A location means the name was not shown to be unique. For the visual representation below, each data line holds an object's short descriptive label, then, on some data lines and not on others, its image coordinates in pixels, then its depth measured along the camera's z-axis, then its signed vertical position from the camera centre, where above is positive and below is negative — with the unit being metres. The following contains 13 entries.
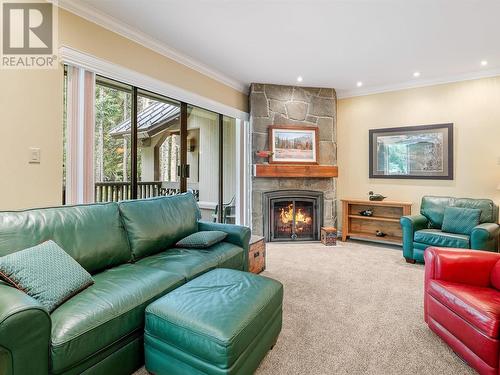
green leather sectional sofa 1.16 -0.61
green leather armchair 3.25 -0.56
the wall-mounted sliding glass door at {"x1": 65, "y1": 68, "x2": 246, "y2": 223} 2.95 +0.51
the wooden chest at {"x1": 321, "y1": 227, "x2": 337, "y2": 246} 4.73 -0.86
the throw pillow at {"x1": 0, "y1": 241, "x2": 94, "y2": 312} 1.43 -0.48
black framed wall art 4.41 +0.60
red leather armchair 1.53 -0.72
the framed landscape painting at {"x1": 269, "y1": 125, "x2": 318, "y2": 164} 4.90 +0.78
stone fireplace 4.88 +0.11
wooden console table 4.67 -0.60
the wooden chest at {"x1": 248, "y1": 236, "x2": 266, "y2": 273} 3.16 -0.82
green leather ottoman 1.33 -0.74
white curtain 2.60 +0.50
